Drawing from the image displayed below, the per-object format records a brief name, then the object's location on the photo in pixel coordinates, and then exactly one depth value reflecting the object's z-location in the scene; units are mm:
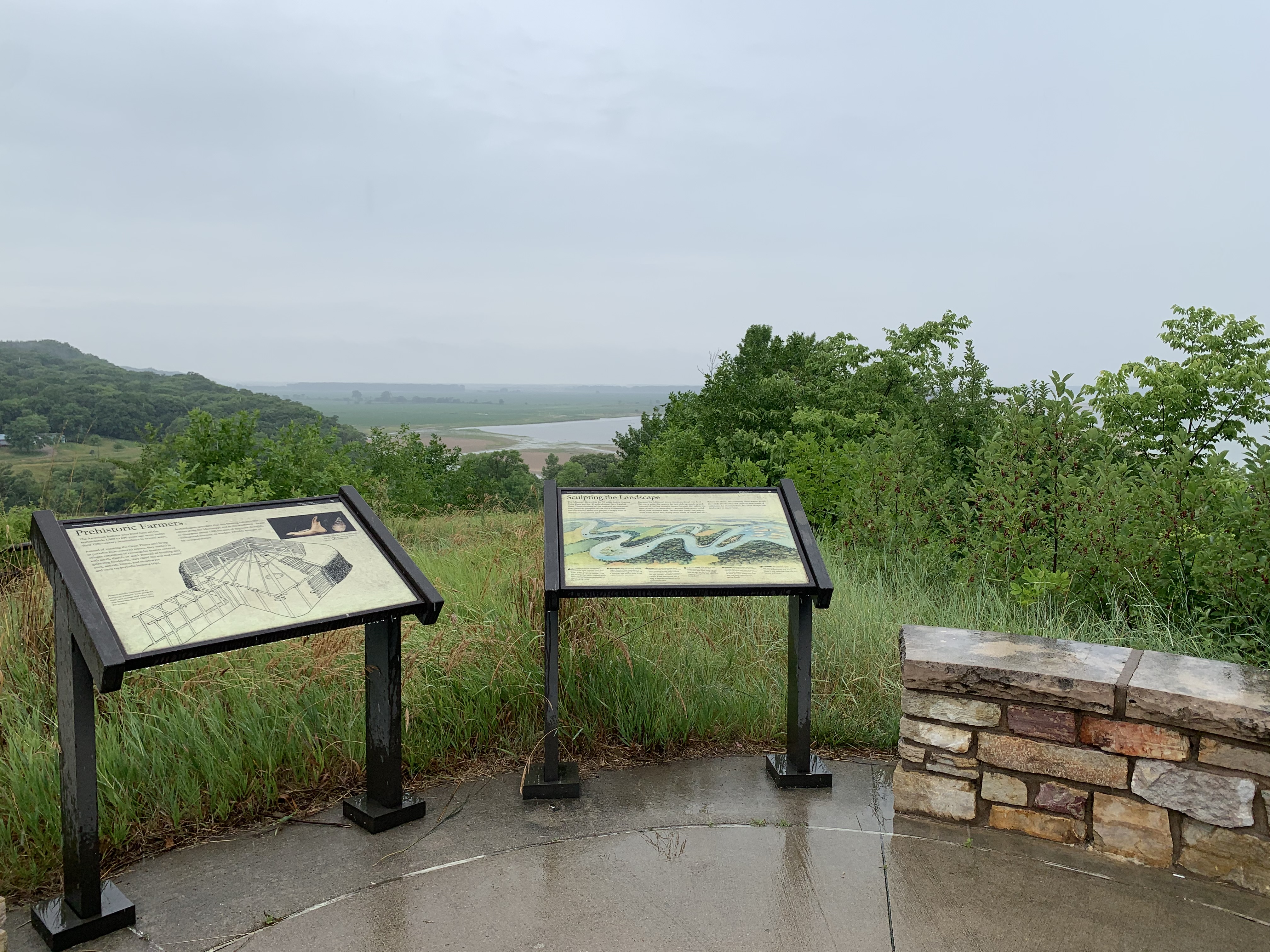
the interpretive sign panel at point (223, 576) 2873
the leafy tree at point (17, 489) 7090
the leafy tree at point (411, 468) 16125
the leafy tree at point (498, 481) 15484
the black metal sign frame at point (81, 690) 2791
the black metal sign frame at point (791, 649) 3725
